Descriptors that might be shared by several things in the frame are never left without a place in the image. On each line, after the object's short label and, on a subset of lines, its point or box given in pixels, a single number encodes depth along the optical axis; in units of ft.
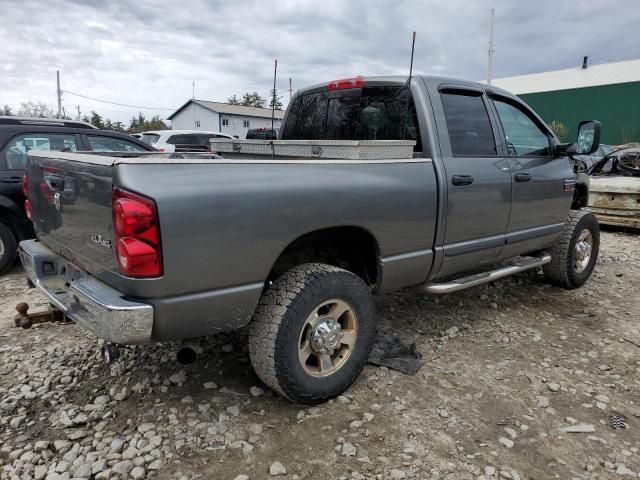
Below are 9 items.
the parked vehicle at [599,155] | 46.26
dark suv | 16.60
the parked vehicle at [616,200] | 24.94
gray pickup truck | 6.90
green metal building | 106.22
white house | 144.87
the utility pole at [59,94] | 140.81
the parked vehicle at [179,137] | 41.93
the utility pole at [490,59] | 89.51
